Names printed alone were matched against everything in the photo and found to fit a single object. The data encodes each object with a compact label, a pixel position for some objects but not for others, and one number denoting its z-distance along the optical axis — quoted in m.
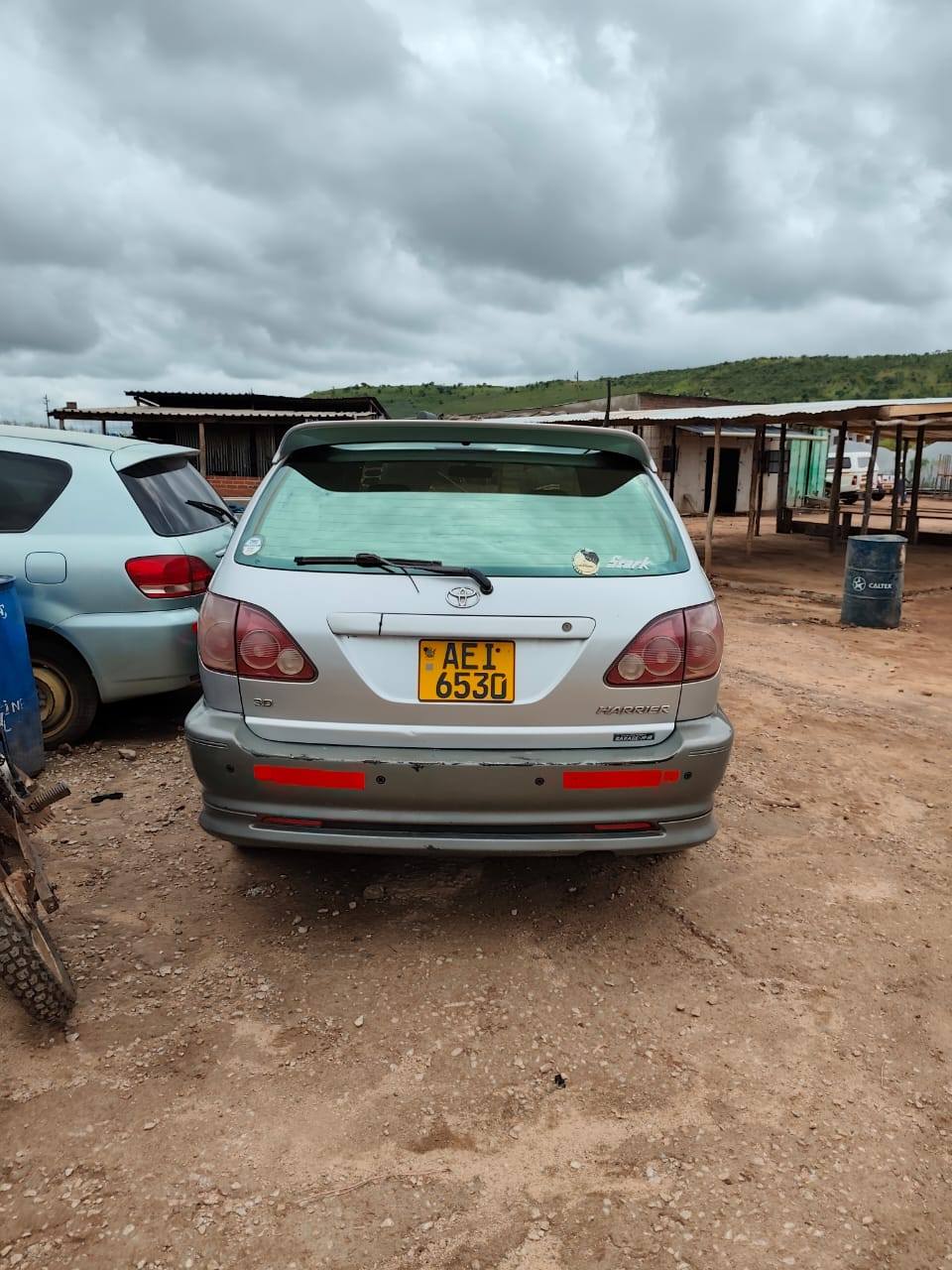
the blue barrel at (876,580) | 9.12
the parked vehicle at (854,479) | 30.75
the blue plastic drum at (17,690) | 3.96
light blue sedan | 4.38
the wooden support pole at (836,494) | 16.83
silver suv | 2.51
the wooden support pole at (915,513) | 18.05
